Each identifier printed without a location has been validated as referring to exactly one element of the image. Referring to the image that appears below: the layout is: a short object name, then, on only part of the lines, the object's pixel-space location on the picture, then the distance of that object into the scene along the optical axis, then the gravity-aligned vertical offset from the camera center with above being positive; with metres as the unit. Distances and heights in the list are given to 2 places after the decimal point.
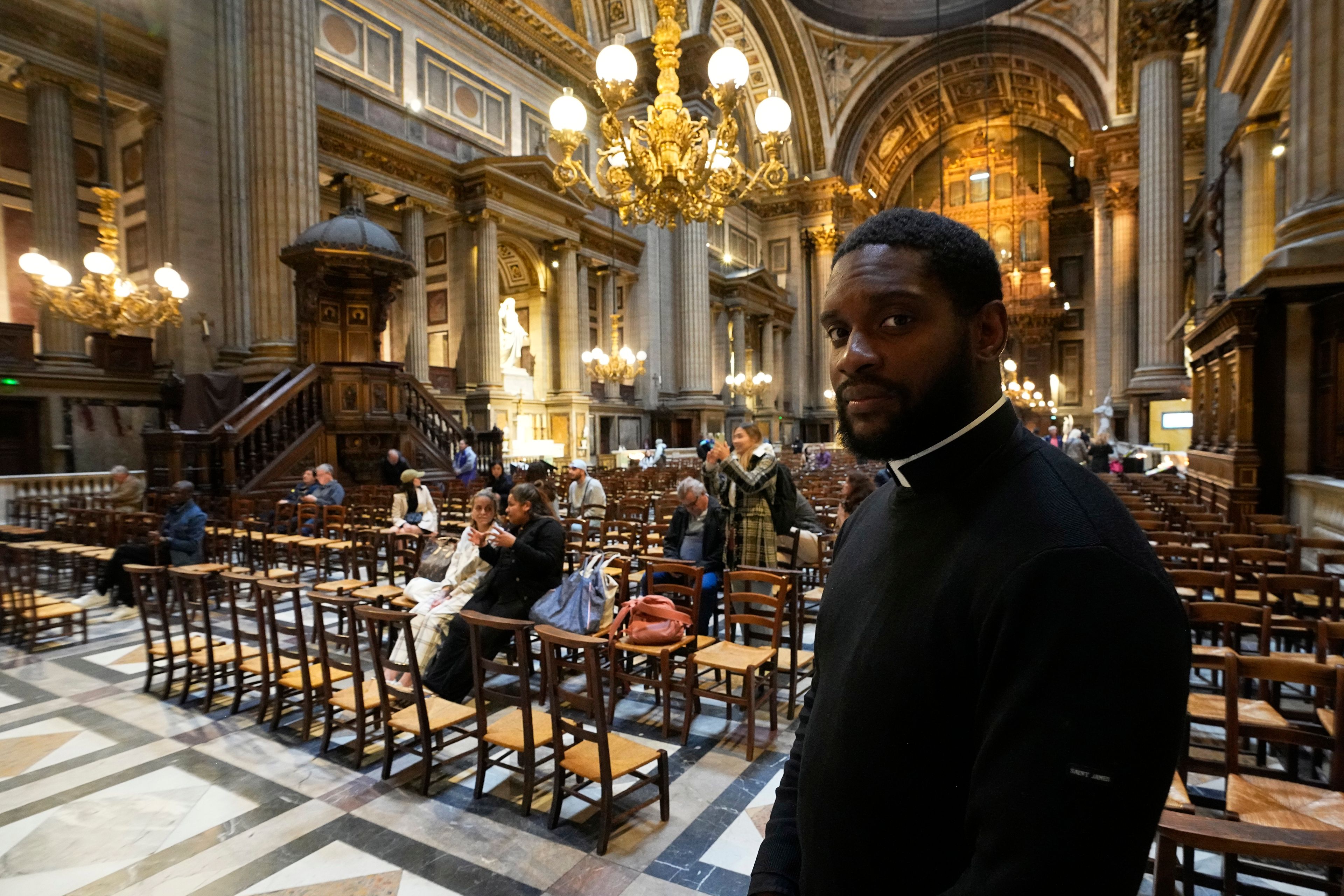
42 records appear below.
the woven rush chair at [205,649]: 4.51 -1.50
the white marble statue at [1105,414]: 19.14 +0.29
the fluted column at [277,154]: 12.16 +4.96
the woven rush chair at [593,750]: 2.94 -1.47
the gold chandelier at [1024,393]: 30.48 +1.46
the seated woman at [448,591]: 4.61 -1.13
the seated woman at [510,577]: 4.29 -0.96
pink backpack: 4.19 -1.18
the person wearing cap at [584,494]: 8.70 -0.81
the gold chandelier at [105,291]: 10.17 +2.20
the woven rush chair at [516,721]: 3.12 -1.42
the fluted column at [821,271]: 32.66 +7.42
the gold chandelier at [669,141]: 7.46 +3.27
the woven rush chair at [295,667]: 3.94 -1.42
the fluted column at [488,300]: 17.89 +3.40
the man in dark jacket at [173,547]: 6.77 -1.09
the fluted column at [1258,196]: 12.89 +4.25
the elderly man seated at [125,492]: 8.52 -0.69
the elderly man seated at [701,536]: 5.34 -0.86
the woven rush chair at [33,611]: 5.81 -1.48
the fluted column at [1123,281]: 21.53 +4.66
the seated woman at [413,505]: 7.58 -0.82
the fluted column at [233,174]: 12.65 +4.77
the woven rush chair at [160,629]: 4.65 -1.37
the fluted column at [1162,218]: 16.33 +4.83
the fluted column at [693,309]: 23.19 +4.00
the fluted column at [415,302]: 16.84 +3.17
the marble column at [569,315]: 20.78 +3.47
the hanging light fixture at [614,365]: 18.62 +1.74
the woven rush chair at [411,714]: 3.42 -1.48
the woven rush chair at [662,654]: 4.06 -1.38
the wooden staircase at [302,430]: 9.83 +0.06
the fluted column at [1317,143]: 7.37 +3.10
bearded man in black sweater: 0.68 -0.24
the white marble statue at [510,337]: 20.52 +2.76
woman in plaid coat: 5.00 -0.53
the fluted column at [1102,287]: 24.45 +4.86
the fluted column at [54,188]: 12.17 +4.42
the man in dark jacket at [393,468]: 10.78 -0.56
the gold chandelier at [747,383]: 27.84 +1.81
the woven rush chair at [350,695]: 3.70 -1.50
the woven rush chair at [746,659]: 3.88 -1.34
